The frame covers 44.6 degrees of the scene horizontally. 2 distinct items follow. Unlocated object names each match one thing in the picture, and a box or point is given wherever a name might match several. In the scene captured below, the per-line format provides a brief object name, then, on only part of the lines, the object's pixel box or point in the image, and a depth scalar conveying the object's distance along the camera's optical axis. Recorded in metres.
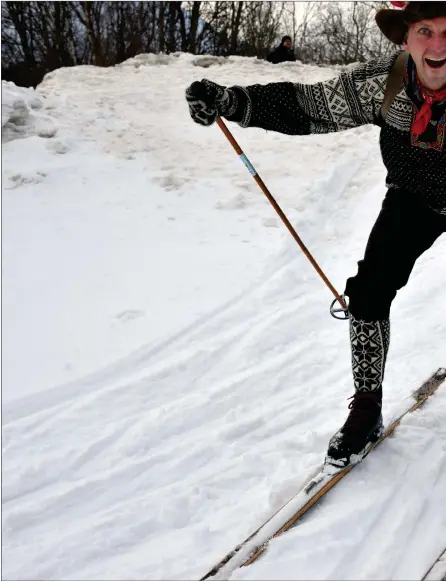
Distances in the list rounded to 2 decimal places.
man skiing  1.86
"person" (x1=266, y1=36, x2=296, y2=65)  12.24
